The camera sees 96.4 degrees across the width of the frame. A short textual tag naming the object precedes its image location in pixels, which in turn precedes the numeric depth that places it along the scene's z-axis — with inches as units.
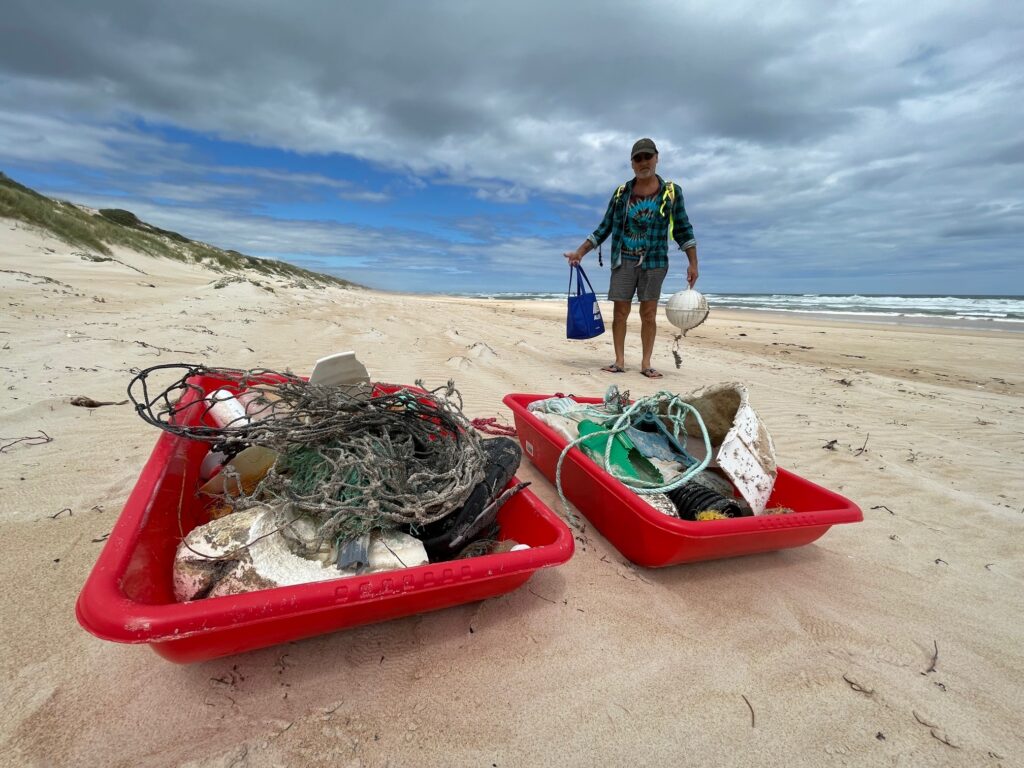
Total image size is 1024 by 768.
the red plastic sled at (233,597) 41.0
